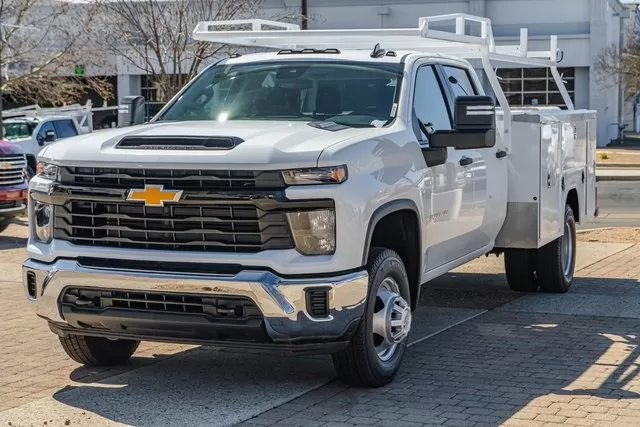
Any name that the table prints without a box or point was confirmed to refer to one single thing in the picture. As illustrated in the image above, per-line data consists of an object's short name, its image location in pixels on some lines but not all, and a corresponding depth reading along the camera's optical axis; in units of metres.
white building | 49.50
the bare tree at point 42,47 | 29.12
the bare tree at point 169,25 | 22.19
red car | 15.20
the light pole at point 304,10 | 26.22
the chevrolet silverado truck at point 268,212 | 6.12
